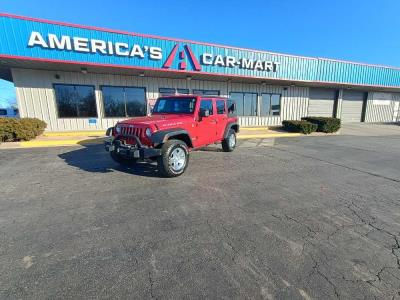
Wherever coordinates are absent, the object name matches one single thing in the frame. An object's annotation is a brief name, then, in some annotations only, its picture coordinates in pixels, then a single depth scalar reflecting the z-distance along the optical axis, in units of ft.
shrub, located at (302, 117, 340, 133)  49.70
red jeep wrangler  16.65
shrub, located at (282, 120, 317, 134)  47.93
